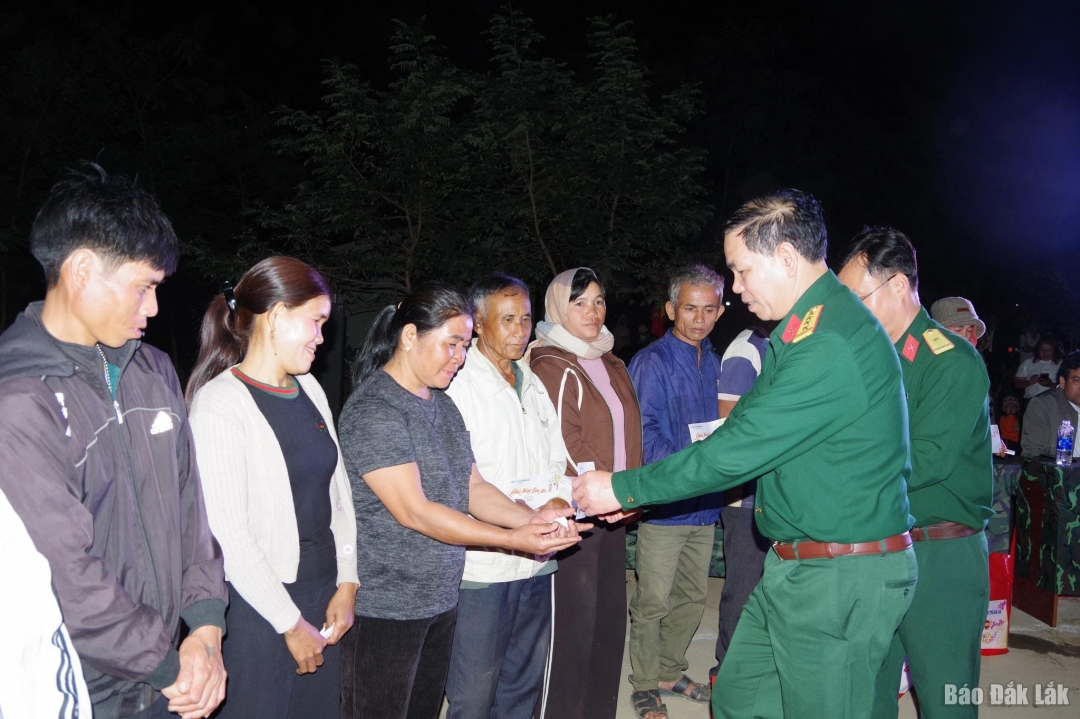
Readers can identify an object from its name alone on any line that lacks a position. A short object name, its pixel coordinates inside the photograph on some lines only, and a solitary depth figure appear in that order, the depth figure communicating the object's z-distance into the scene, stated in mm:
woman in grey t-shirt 2516
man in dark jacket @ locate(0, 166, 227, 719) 1605
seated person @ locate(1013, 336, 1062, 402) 9086
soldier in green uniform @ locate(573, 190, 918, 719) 2375
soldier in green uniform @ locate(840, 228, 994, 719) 2846
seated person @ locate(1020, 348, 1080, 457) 5544
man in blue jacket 4004
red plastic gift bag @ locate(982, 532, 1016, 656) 4543
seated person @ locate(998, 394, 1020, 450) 8414
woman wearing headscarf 3480
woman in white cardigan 2234
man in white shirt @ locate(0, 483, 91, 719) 1167
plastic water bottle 5230
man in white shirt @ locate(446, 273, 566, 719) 2877
